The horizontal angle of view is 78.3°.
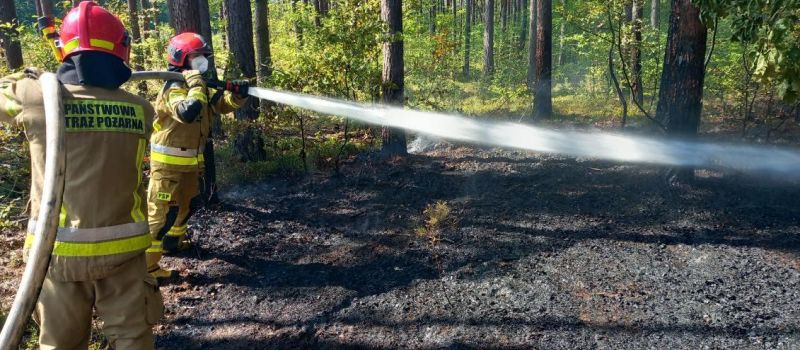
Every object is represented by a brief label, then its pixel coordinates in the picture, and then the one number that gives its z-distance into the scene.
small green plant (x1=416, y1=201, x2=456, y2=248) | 5.07
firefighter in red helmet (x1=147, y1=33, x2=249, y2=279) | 4.66
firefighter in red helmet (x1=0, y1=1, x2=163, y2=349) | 2.47
